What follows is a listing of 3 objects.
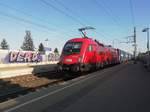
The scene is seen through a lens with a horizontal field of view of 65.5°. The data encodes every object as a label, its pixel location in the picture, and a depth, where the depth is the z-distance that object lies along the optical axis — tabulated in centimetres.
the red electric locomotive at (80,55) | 926
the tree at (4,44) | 5599
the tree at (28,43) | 5532
